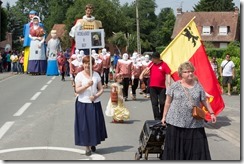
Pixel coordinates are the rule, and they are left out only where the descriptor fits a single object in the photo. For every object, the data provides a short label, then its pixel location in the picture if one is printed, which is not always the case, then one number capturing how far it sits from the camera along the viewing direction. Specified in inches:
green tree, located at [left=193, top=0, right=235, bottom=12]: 3690.9
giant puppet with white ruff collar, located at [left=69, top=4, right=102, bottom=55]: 882.1
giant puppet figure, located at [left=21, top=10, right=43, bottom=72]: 1262.3
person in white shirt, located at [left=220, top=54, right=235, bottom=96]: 775.1
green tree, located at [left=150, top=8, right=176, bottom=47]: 3609.7
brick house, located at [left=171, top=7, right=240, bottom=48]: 3037.2
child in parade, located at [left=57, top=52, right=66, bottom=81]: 1036.5
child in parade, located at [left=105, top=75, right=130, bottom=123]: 473.1
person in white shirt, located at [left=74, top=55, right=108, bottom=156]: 323.3
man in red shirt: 431.5
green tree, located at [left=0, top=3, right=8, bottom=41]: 2227.6
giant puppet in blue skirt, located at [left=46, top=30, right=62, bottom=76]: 1218.0
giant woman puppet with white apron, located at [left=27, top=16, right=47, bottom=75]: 1237.7
